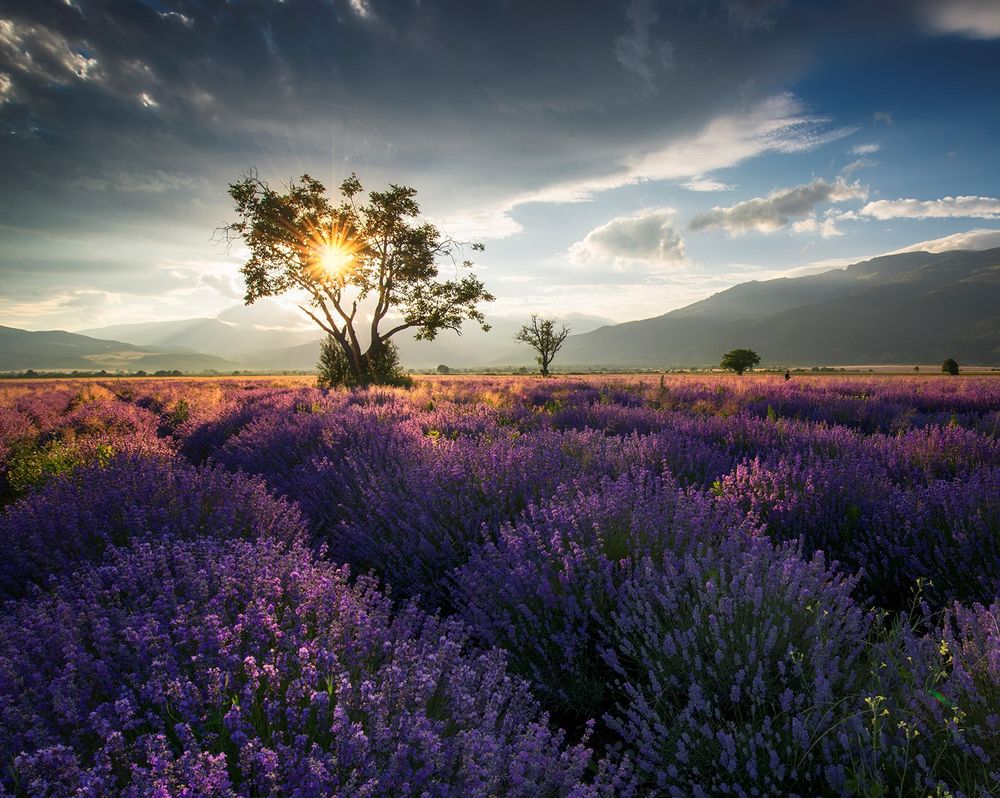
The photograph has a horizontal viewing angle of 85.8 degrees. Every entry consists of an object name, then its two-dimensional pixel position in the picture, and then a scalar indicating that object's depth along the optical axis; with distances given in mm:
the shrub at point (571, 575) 2223
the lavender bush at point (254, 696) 1221
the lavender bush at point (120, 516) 2818
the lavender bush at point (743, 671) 1556
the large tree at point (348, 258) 20891
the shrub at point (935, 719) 1394
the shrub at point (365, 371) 21161
